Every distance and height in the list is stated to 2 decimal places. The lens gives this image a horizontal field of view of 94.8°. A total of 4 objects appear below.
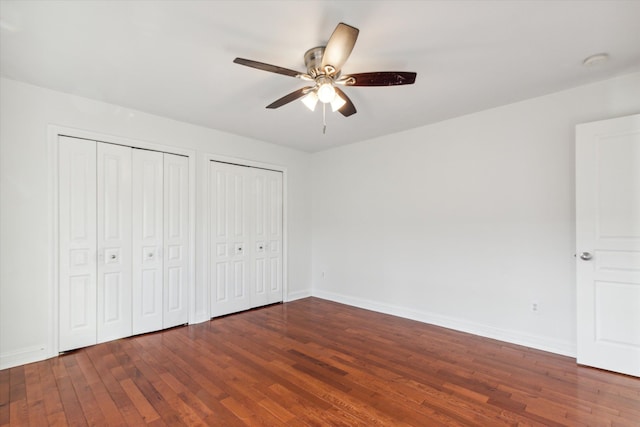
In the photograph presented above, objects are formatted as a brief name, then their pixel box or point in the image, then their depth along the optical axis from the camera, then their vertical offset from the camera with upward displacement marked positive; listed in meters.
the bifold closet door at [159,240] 3.50 -0.30
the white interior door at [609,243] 2.54 -0.26
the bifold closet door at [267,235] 4.69 -0.33
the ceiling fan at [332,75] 1.80 +1.00
